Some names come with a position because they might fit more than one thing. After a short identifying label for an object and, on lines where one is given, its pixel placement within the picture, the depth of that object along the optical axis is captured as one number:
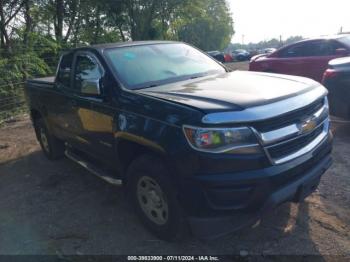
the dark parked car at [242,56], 38.20
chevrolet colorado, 2.77
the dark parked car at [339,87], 5.73
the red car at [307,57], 8.46
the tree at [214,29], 55.26
